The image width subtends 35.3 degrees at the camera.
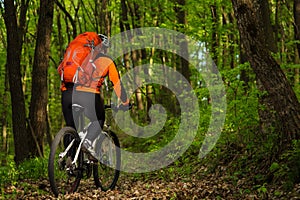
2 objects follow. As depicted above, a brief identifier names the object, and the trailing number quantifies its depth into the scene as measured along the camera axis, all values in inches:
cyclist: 285.9
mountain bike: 269.7
